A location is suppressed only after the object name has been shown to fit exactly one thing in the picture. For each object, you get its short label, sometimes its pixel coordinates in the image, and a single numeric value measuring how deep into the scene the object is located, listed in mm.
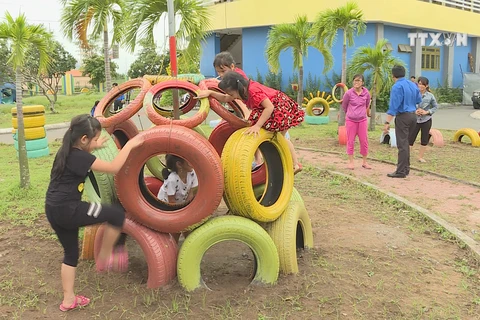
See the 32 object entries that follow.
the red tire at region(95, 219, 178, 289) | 3600
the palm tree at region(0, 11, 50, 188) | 6398
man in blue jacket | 7402
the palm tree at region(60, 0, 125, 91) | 9438
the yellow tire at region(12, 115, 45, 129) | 10055
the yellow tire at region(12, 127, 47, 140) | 9934
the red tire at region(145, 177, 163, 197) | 5211
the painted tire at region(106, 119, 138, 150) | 5072
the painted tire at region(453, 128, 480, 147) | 10797
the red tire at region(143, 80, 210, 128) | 3742
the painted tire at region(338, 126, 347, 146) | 11086
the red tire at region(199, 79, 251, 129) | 4137
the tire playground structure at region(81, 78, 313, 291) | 3520
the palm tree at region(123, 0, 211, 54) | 5051
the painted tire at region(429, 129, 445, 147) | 10828
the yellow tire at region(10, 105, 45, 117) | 10164
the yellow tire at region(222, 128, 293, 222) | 3662
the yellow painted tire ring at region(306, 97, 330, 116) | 15689
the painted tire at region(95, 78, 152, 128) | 3986
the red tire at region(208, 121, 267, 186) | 4703
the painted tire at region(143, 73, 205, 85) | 4430
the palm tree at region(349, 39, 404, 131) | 12500
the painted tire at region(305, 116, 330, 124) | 15852
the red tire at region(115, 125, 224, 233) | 3484
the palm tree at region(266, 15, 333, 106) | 14164
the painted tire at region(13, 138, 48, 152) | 10094
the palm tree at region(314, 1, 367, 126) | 12445
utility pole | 4379
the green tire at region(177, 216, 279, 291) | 3572
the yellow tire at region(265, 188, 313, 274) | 3855
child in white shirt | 4461
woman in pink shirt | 7887
